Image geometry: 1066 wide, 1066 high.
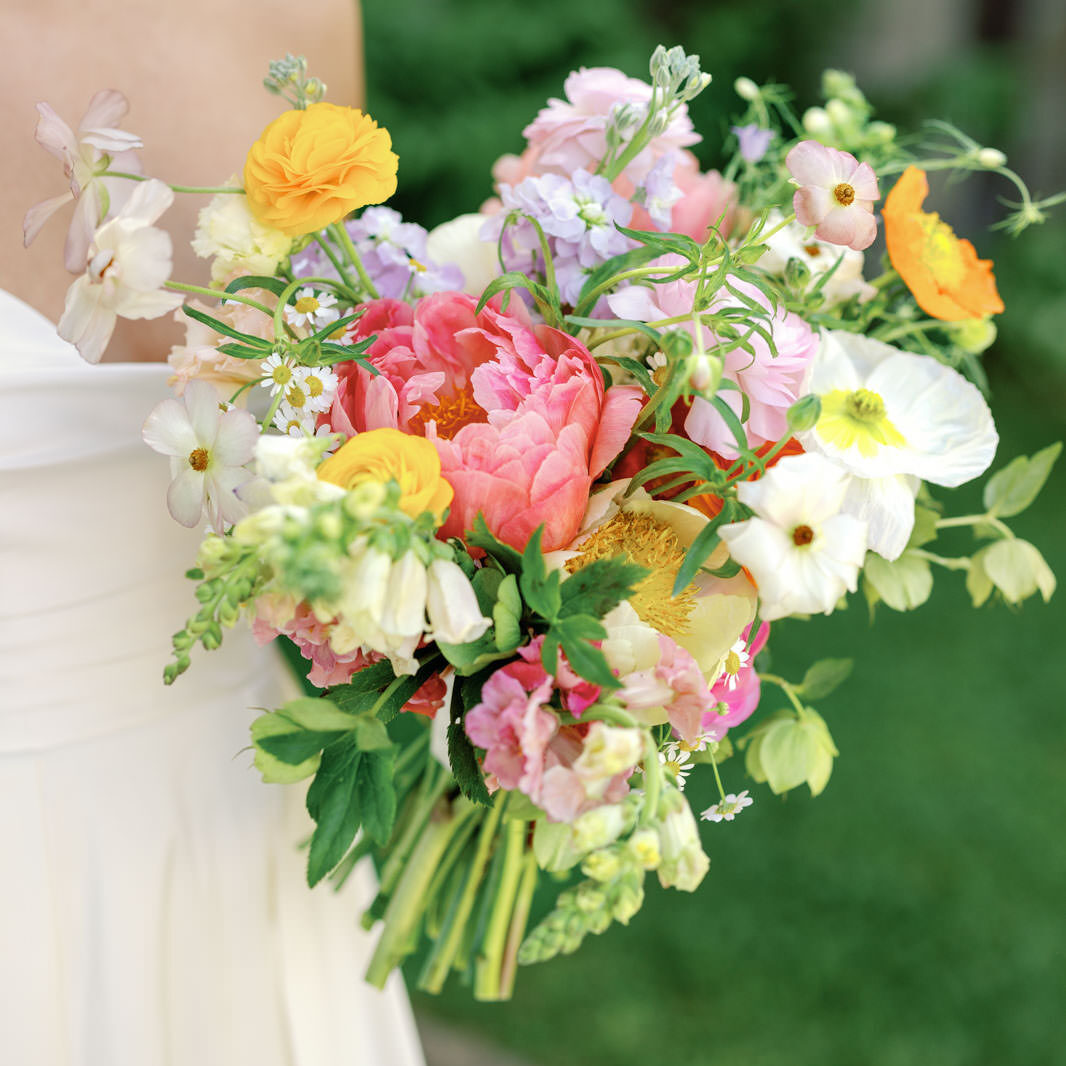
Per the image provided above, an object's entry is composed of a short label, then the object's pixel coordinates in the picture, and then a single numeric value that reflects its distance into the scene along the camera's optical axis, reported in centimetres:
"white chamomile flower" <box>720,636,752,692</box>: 64
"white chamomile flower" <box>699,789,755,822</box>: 62
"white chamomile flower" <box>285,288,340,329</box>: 66
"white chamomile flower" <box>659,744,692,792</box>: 61
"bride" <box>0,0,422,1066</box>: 79
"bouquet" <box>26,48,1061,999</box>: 51
